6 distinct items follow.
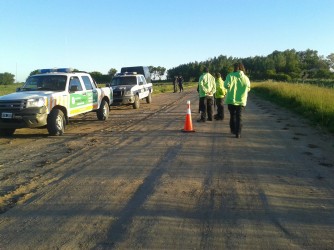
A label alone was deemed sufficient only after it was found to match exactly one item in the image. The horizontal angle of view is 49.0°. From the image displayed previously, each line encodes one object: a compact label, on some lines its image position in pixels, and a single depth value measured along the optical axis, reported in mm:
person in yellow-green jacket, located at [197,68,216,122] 13102
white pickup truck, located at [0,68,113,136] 10031
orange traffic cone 10828
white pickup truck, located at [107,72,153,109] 19453
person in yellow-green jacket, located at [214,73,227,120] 13938
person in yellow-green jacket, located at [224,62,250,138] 9871
